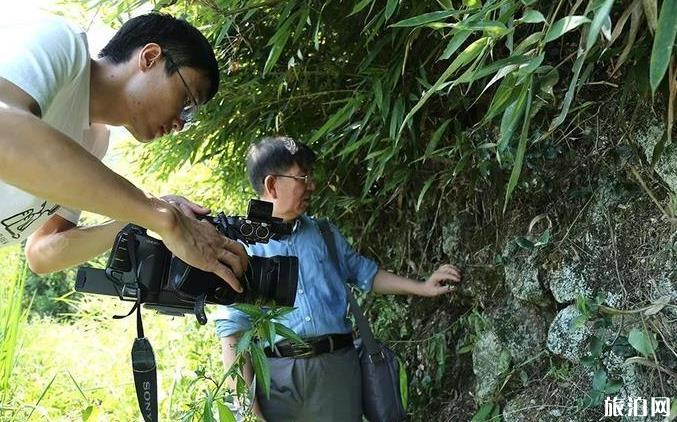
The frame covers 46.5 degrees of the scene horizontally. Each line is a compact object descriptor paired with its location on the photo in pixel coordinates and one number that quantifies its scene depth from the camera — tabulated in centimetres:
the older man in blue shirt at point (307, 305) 218
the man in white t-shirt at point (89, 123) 117
